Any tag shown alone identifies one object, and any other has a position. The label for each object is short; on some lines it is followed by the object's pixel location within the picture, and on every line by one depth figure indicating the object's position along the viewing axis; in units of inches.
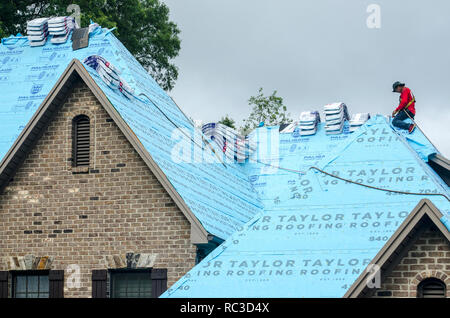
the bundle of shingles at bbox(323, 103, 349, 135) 1125.1
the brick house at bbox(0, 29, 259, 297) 825.5
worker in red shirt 906.1
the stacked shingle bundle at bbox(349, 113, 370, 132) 1123.9
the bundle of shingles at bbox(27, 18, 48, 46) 1032.2
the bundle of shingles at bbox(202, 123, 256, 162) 1111.0
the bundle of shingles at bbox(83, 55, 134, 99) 899.4
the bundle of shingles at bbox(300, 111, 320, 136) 1134.4
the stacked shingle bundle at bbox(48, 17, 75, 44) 1034.1
